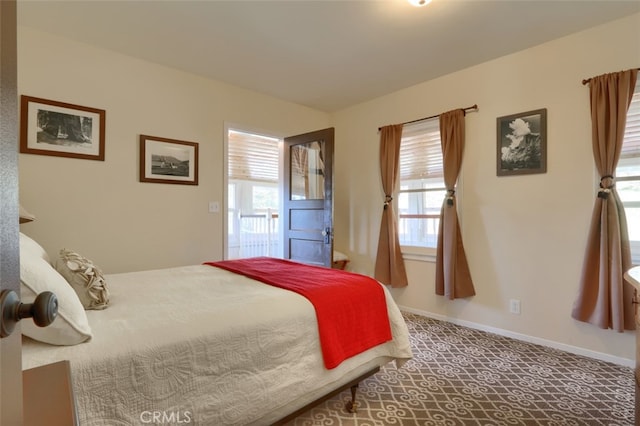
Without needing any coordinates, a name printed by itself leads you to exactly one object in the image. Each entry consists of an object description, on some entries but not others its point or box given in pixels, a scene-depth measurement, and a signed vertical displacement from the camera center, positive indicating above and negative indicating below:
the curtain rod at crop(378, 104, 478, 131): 3.13 +1.09
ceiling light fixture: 2.14 +1.50
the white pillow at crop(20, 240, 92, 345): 0.99 -0.35
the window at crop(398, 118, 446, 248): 3.47 +0.33
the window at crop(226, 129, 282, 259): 5.05 +0.27
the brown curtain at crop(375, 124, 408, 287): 3.68 -0.18
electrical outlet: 2.87 -0.89
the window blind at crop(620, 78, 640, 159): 2.34 +0.65
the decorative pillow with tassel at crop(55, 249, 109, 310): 1.43 -0.34
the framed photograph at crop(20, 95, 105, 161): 2.44 +0.69
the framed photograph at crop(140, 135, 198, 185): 3.02 +0.52
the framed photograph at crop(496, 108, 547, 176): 2.74 +0.65
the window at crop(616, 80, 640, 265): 2.35 +0.30
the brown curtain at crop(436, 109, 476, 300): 3.15 -0.18
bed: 1.01 -0.55
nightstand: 0.61 -0.42
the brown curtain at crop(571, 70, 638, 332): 2.27 -0.12
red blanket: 1.59 -0.54
